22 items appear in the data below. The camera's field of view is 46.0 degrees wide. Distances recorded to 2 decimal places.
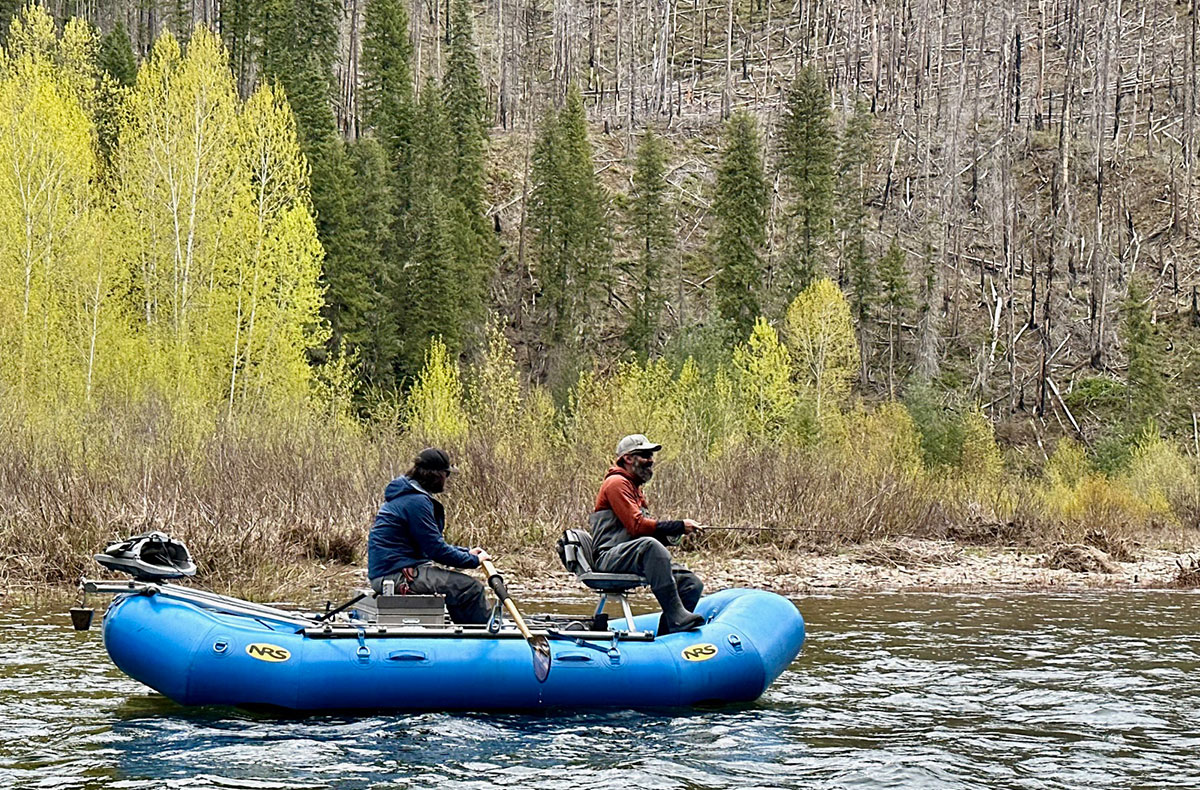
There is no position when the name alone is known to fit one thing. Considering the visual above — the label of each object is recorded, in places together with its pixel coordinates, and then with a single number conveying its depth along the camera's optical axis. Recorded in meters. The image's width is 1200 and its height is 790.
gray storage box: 11.27
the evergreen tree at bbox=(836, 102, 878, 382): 57.81
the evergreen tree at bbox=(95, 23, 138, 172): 46.62
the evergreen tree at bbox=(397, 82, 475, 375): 50.97
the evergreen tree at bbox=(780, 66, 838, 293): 58.19
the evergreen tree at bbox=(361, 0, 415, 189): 56.88
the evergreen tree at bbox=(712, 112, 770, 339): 55.72
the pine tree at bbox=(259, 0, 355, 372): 48.66
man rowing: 11.20
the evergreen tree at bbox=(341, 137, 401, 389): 49.22
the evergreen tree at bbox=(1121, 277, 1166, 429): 51.78
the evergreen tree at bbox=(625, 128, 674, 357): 57.16
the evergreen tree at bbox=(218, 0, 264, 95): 60.28
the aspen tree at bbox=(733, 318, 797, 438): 46.78
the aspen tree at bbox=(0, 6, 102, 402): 30.92
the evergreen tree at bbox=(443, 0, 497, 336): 54.62
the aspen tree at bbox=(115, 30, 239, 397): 34.41
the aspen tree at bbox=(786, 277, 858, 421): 49.53
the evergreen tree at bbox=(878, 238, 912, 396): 57.12
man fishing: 11.52
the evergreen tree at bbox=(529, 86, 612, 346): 58.12
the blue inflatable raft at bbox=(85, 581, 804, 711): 10.48
